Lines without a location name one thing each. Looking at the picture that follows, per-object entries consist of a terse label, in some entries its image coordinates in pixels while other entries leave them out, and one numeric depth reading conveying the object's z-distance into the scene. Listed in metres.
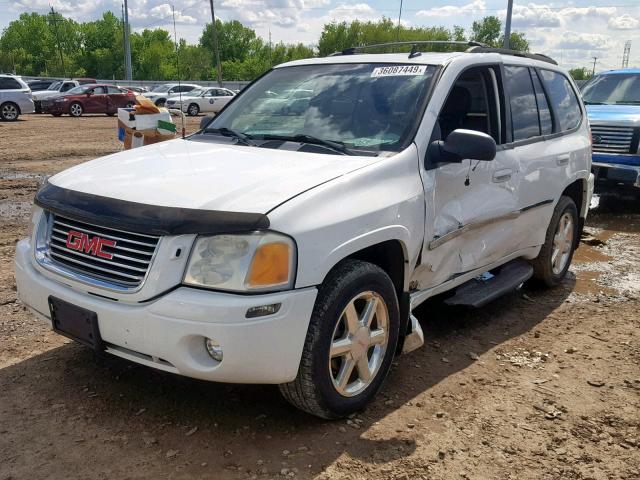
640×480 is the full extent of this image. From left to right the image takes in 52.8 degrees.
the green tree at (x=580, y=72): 107.00
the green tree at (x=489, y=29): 93.56
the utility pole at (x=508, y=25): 22.25
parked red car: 27.53
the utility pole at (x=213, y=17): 44.75
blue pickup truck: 8.88
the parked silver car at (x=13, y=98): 22.30
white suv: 2.71
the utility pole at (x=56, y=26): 92.01
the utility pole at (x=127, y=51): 47.03
